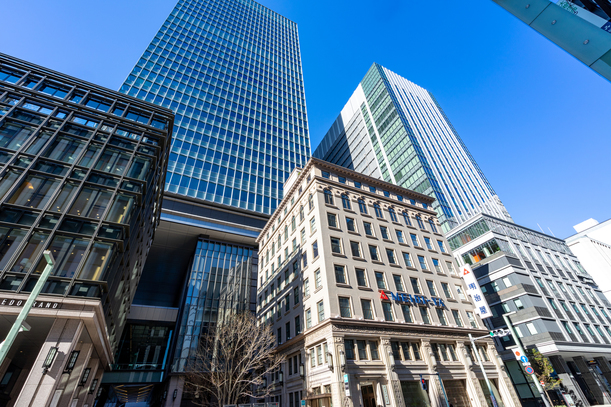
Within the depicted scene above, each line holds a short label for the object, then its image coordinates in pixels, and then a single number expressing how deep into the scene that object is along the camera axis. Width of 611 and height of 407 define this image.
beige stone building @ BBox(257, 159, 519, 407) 25.55
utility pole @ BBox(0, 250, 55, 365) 9.79
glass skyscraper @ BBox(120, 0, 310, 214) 60.41
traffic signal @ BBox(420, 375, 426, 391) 24.15
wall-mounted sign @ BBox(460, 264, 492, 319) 28.55
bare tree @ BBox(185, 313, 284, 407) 30.37
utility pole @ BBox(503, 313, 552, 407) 18.27
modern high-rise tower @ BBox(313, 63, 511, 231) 73.38
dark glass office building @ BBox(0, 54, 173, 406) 16.45
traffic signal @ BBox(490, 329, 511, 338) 21.96
